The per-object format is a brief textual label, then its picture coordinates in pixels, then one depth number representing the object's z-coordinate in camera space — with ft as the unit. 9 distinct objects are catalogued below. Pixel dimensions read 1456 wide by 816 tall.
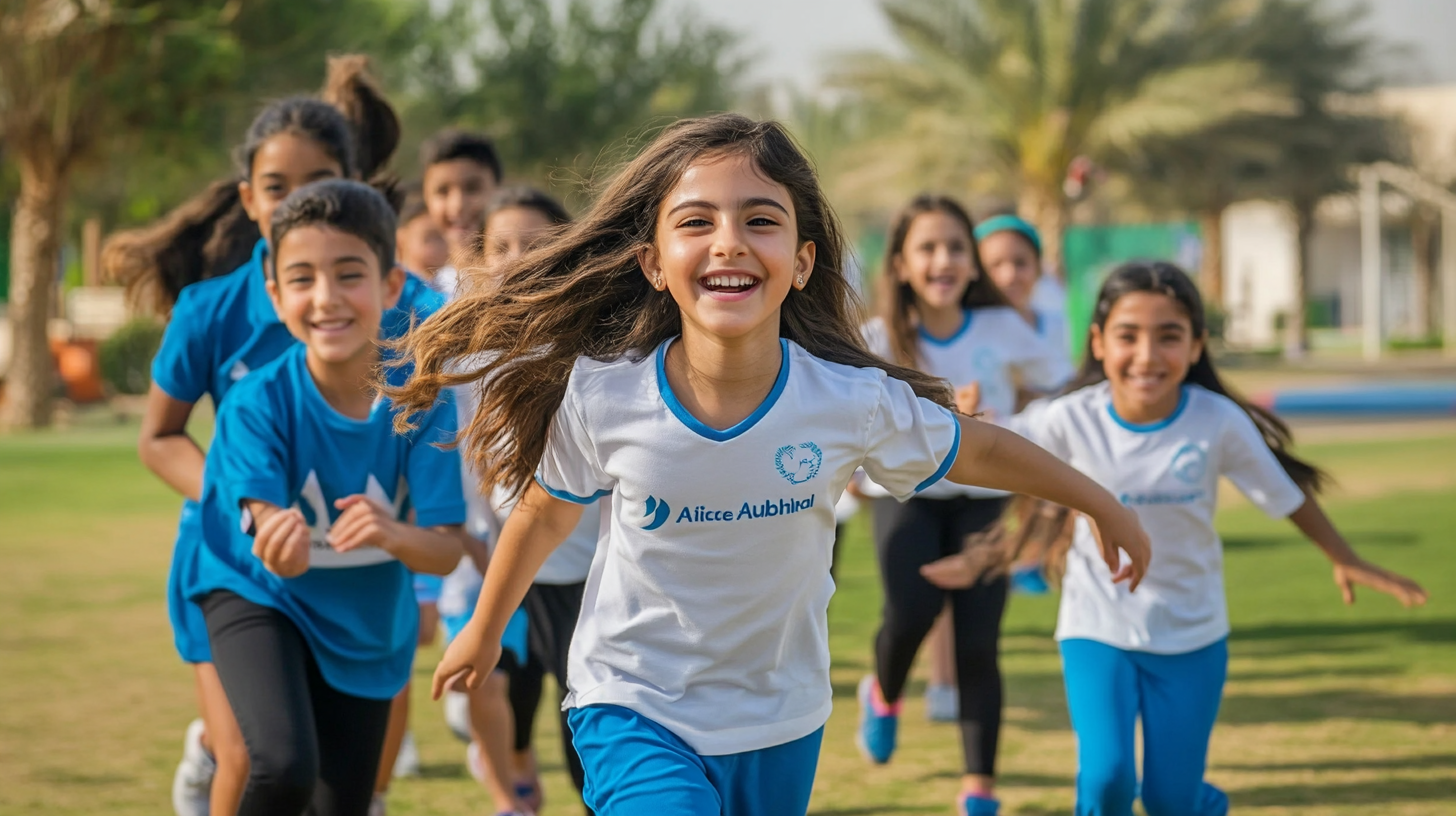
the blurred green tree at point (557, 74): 107.65
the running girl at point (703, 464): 9.36
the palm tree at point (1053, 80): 83.46
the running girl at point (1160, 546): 13.38
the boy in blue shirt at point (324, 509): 11.18
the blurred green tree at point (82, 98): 66.69
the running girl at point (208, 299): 12.67
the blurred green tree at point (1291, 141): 95.25
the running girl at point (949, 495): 16.20
